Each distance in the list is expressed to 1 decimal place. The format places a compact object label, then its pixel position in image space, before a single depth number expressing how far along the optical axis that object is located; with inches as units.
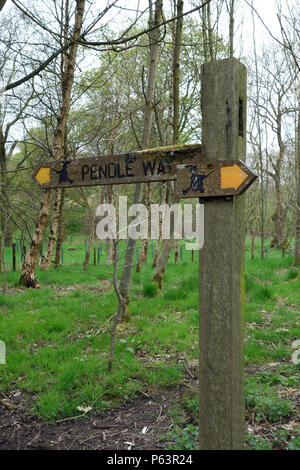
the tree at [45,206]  292.4
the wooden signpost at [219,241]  77.9
